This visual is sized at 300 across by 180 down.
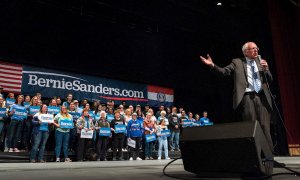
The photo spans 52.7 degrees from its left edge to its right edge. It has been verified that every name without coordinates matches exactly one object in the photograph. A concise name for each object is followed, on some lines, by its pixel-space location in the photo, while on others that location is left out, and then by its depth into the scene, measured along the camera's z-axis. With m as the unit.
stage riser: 6.42
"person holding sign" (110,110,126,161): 8.04
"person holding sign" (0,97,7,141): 6.70
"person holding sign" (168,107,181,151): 9.48
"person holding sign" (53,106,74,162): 6.97
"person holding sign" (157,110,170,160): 8.66
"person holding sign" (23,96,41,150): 7.16
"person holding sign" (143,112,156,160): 8.55
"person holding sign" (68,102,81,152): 7.58
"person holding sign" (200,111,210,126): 10.29
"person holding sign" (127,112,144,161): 8.36
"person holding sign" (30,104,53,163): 6.68
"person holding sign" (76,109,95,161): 7.39
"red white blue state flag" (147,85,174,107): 11.12
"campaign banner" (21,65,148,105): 8.55
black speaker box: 2.28
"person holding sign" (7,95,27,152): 6.84
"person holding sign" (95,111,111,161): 7.75
